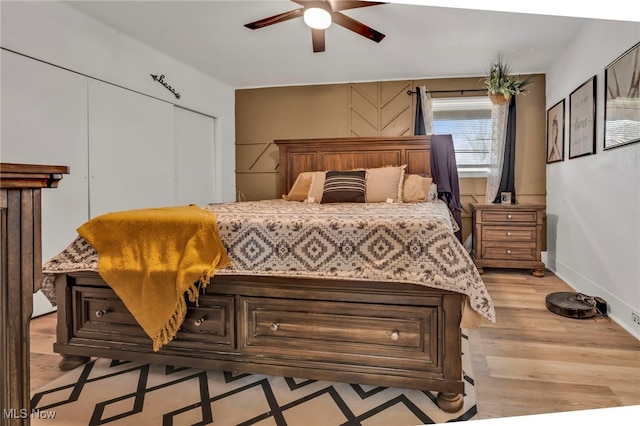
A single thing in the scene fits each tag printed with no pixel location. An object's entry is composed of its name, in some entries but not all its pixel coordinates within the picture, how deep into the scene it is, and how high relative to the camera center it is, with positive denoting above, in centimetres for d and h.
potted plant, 387 +124
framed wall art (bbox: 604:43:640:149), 236 +71
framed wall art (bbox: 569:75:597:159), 301 +74
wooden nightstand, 394 -29
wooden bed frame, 165 -58
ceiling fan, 245 +130
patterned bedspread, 166 -20
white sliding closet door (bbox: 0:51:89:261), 263 +56
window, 454 +96
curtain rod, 453 +139
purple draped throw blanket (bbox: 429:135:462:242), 418 +39
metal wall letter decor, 391 +129
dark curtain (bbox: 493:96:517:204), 445 +58
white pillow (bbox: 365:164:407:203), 376 +22
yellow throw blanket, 181 -25
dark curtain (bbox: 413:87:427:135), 460 +105
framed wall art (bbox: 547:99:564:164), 382 +79
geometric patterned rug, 157 -85
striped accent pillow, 374 +19
